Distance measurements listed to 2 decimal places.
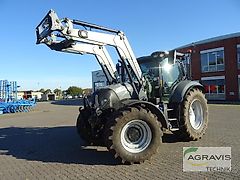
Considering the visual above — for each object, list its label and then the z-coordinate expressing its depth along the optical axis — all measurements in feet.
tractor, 14.64
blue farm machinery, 60.06
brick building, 72.36
